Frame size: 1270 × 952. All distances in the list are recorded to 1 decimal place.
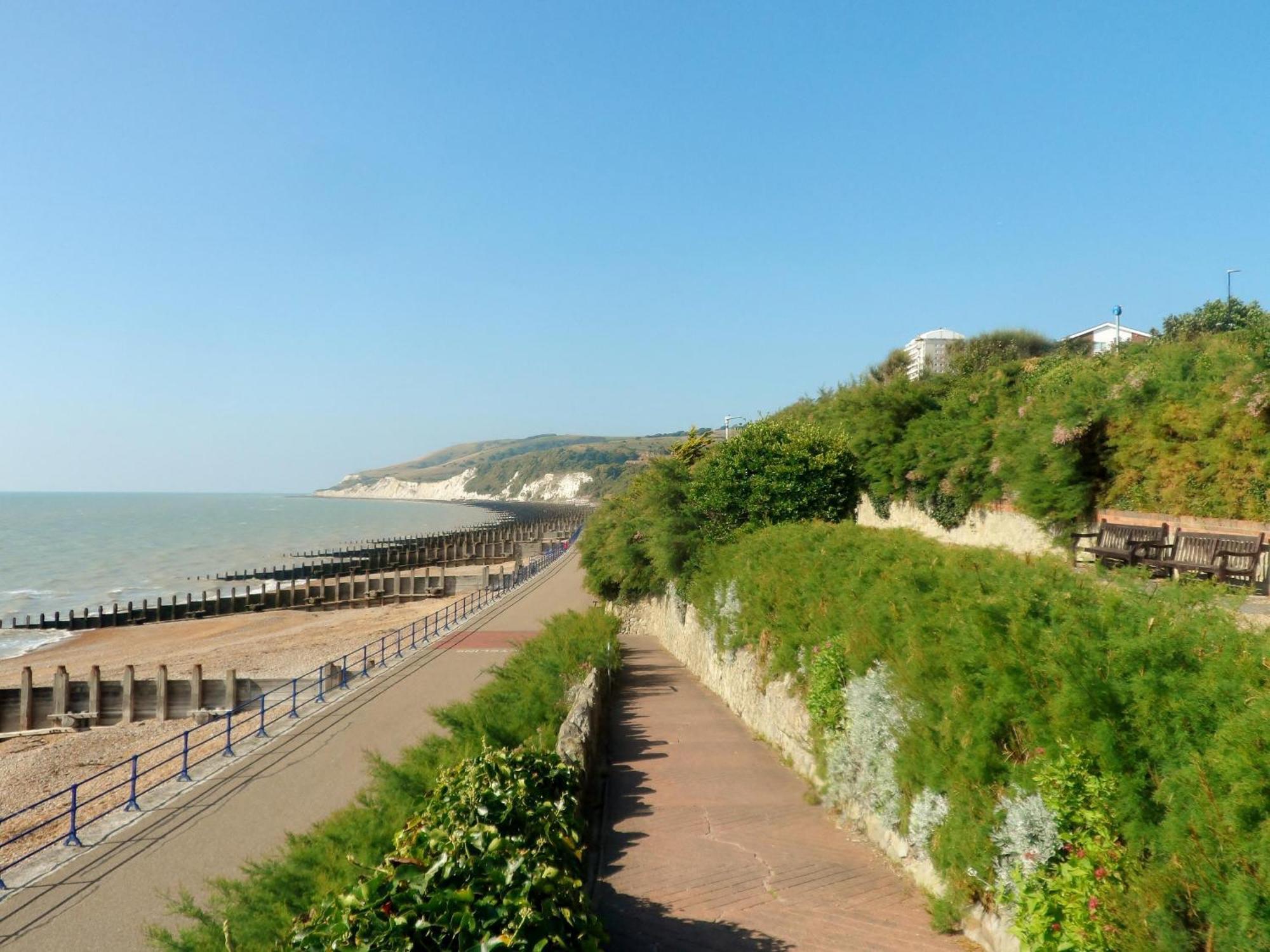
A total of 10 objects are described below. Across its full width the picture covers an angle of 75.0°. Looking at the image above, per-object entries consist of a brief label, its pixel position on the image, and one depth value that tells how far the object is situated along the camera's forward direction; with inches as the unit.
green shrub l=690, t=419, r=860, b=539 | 765.3
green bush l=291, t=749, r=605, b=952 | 148.6
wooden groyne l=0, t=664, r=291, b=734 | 806.5
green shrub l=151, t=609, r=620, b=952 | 215.2
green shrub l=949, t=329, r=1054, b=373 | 1488.7
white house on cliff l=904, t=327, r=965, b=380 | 1664.6
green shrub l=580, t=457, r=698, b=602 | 782.5
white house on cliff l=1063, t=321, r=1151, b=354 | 1704.0
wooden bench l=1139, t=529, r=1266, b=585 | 390.0
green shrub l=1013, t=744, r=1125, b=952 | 161.3
